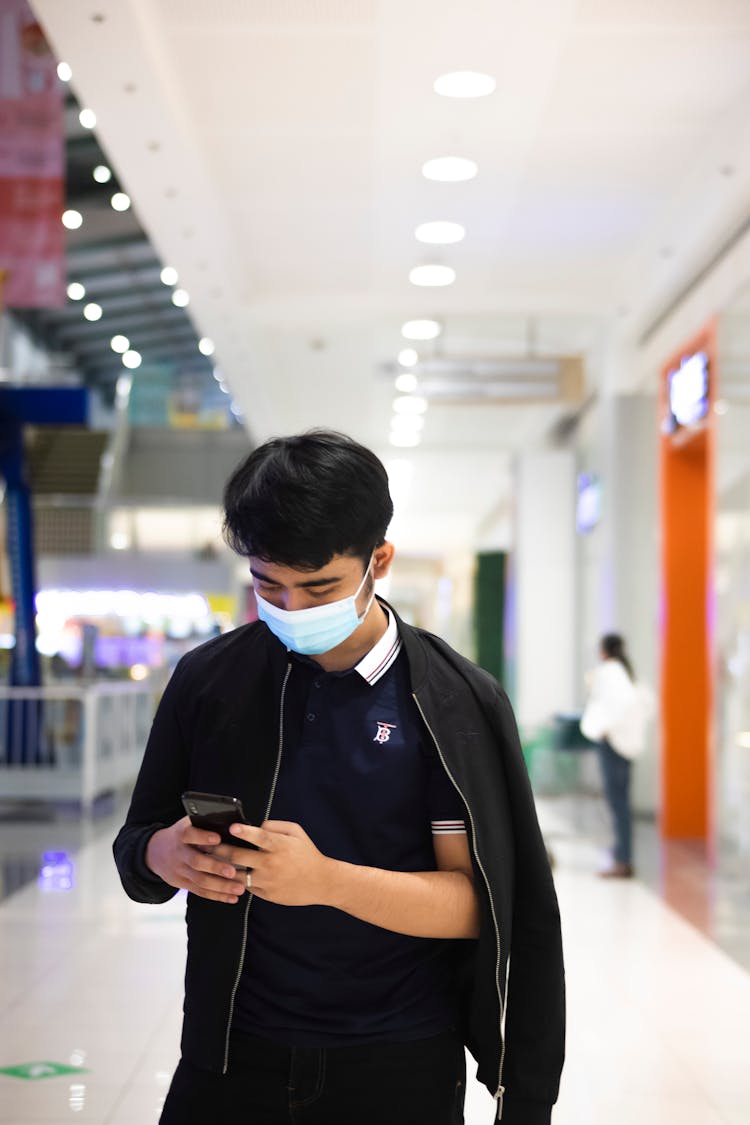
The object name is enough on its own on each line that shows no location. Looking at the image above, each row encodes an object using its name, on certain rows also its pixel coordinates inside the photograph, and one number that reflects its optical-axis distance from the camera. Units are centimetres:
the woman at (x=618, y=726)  822
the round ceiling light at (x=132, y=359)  2689
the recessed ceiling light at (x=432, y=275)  1008
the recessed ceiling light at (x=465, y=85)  644
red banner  695
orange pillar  1020
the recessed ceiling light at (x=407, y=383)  1133
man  157
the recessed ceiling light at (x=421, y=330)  1152
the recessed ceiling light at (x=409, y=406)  1459
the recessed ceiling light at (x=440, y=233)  898
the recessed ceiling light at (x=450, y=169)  768
